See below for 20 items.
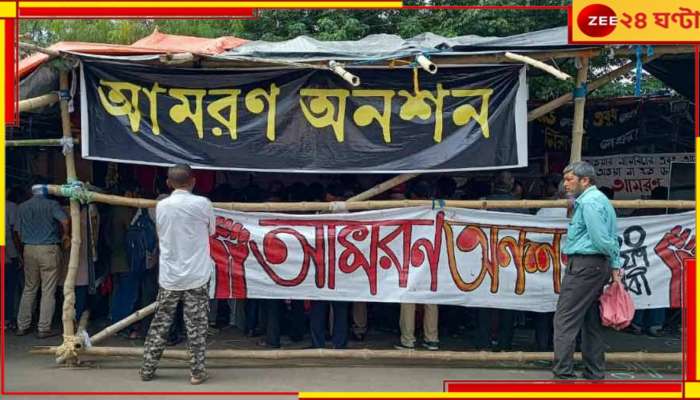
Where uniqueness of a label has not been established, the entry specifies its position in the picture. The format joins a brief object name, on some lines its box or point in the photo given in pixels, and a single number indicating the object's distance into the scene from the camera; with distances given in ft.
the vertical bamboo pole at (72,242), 22.36
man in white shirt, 20.30
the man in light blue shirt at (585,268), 19.56
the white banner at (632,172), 33.17
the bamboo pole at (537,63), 19.86
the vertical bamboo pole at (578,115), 22.25
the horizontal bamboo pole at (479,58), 21.44
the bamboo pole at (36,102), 21.41
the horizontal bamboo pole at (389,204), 22.12
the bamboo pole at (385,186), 22.57
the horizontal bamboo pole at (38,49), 20.57
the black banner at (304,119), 22.35
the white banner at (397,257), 22.44
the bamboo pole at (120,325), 22.50
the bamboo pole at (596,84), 22.65
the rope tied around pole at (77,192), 22.20
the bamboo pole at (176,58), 21.29
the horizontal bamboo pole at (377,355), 21.99
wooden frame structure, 21.95
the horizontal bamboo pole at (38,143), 22.43
